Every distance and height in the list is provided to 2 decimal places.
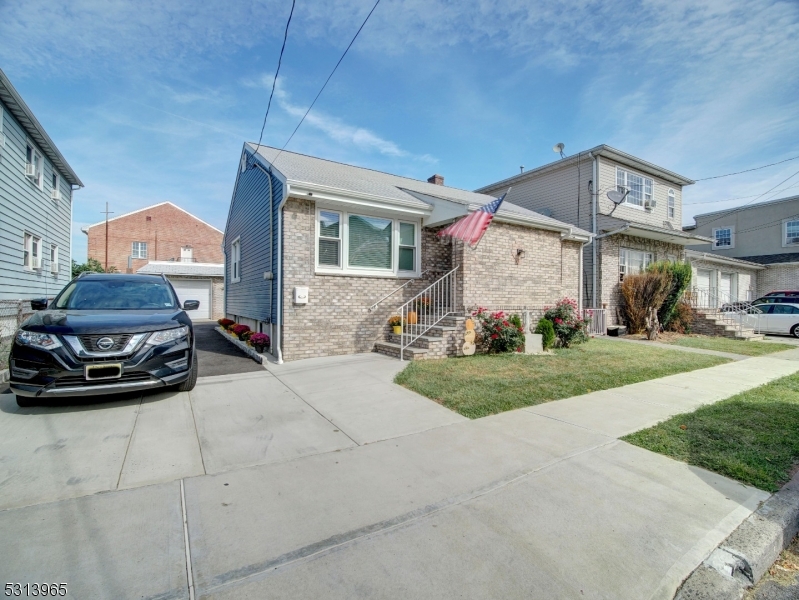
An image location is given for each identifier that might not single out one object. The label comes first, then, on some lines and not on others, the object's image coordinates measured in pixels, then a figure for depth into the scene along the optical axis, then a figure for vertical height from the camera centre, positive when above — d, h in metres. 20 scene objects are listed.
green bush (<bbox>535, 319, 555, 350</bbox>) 9.45 -0.73
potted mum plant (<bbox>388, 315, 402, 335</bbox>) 9.29 -0.50
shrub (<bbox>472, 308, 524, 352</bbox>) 8.80 -0.68
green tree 25.62 +2.18
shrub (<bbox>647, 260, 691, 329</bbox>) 13.51 +0.87
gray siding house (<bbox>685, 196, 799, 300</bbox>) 21.28 +3.78
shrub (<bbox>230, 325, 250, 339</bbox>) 10.79 -0.86
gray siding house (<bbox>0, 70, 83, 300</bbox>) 10.08 +2.90
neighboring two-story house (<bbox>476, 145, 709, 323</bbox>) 14.92 +4.14
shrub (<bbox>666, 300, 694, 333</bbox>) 14.66 -0.52
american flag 8.11 +1.68
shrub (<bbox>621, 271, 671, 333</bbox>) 13.35 +0.33
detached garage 22.11 +0.69
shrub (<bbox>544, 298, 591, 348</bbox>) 10.05 -0.49
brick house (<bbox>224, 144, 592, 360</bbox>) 8.28 +1.02
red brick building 31.78 +5.26
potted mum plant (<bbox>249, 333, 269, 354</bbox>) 8.89 -0.96
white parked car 15.82 -0.55
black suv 4.36 -0.61
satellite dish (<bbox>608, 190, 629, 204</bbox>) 14.66 +4.10
